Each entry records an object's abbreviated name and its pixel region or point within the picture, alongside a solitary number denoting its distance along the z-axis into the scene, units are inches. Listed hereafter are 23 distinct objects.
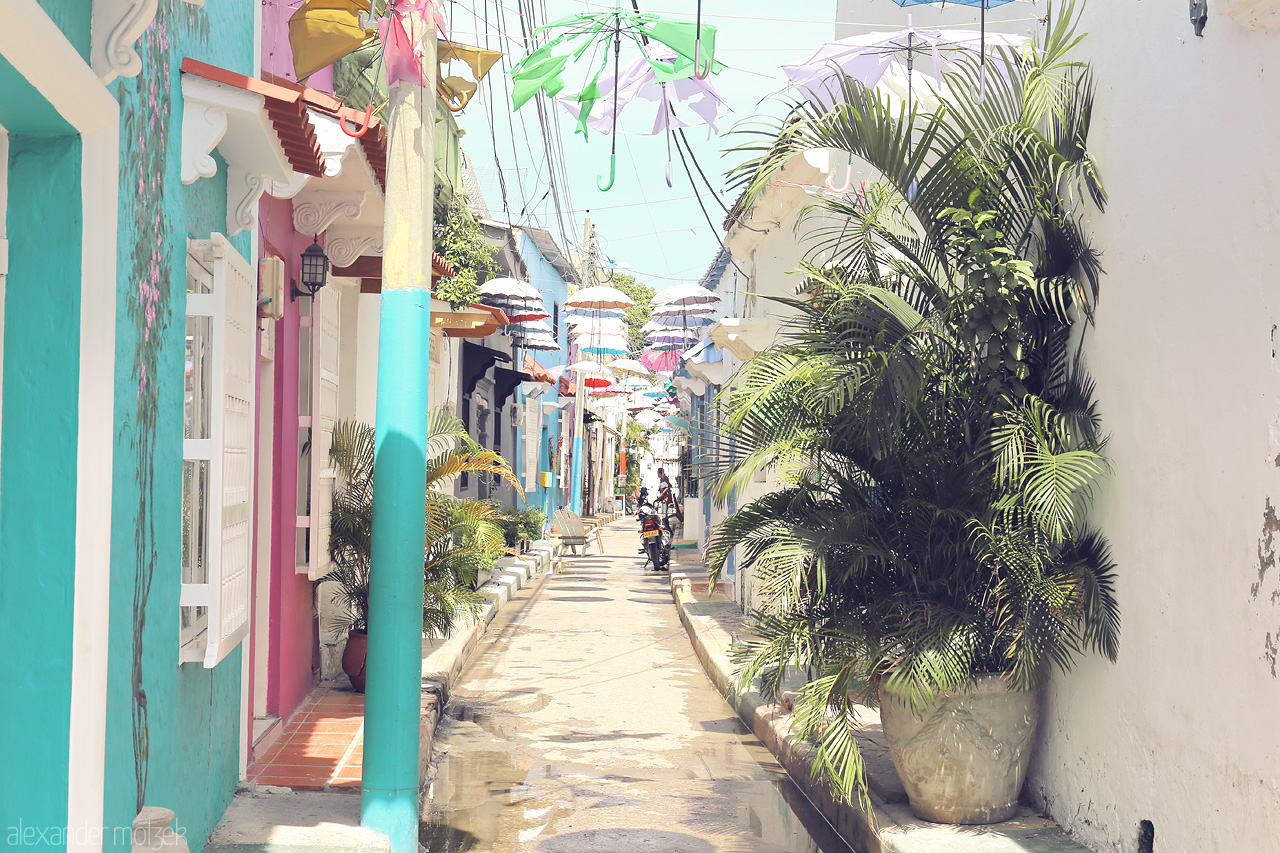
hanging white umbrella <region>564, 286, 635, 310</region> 926.4
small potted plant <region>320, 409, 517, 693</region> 332.5
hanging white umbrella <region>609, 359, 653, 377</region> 1198.3
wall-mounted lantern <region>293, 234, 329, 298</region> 311.3
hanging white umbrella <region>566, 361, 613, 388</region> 1083.9
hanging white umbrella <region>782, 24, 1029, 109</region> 304.0
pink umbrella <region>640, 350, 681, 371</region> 1157.7
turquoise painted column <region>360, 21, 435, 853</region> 207.0
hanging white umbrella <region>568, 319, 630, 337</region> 1090.1
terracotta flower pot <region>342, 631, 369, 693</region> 336.5
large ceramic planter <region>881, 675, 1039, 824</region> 215.2
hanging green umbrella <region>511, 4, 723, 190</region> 278.4
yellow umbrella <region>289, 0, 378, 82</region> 253.4
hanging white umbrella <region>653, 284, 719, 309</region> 817.5
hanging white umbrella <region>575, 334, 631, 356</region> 1092.5
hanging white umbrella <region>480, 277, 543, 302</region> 729.0
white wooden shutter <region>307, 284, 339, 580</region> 304.7
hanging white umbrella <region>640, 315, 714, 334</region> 997.3
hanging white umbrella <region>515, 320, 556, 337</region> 930.1
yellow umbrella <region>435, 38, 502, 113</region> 292.0
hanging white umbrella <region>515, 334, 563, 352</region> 930.1
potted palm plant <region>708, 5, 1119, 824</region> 210.7
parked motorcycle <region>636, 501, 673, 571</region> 848.9
